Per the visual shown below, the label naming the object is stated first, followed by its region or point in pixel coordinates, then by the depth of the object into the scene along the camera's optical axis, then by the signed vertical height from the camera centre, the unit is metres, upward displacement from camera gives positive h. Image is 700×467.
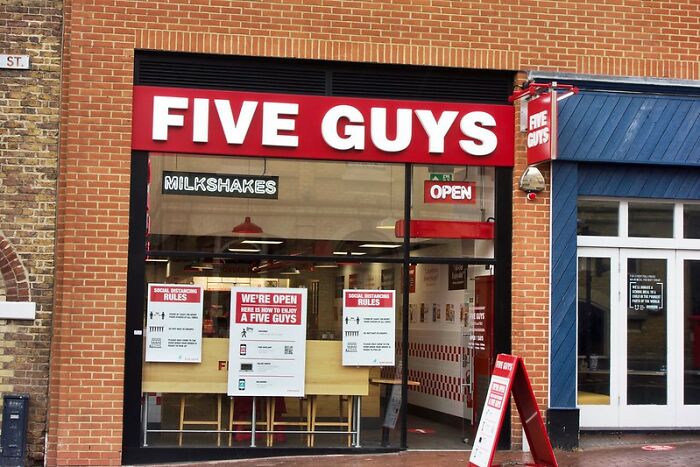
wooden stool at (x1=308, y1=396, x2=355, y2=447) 11.52 -1.28
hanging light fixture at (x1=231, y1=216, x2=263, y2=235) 11.41 +0.87
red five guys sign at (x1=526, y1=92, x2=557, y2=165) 11.23 +2.07
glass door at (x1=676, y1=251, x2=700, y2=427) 12.44 -0.32
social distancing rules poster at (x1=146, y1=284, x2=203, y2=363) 11.20 -0.23
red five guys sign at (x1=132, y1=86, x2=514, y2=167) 11.27 +2.04
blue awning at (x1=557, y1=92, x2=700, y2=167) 11.87 +2.19
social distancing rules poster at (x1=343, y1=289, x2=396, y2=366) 11.56 -0.22
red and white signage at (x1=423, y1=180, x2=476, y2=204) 11.84 +1.38
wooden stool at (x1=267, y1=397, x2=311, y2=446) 11.45 -1.31
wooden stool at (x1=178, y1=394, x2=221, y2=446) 11.29 -1.32
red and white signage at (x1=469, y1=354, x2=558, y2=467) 9.58 -1.00
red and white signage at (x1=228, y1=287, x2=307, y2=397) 11.34 -0.42
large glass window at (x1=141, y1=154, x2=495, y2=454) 11.30 +0.49
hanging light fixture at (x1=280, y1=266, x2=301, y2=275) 11.48 +0.40
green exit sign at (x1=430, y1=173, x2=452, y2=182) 11.83 +1.54
